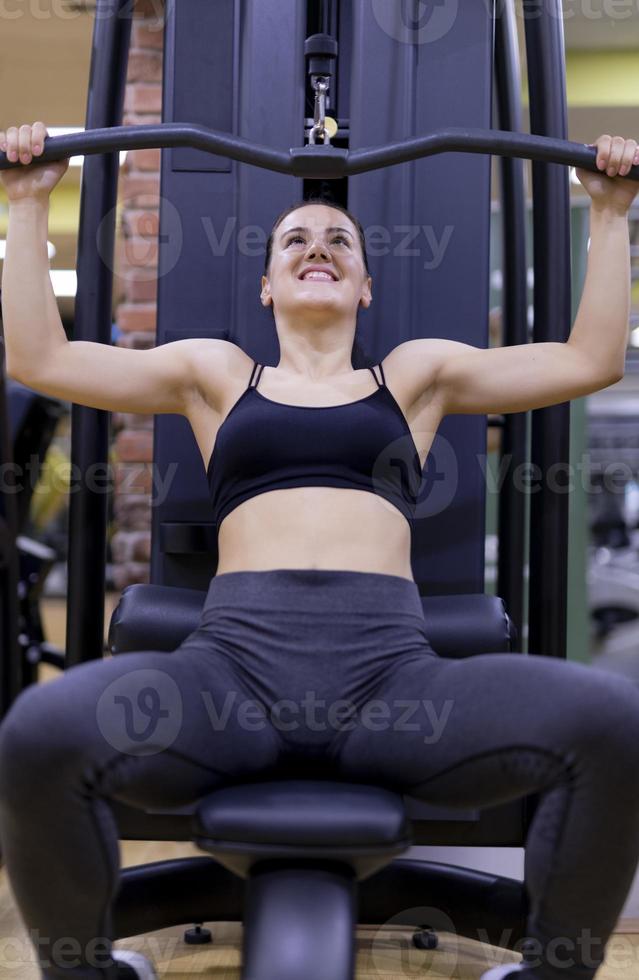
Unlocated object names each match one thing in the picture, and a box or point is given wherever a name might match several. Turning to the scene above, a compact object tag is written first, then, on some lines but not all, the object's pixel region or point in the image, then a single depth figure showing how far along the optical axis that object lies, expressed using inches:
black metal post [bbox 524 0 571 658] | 116.7
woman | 98.0
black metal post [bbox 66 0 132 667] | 116.7
